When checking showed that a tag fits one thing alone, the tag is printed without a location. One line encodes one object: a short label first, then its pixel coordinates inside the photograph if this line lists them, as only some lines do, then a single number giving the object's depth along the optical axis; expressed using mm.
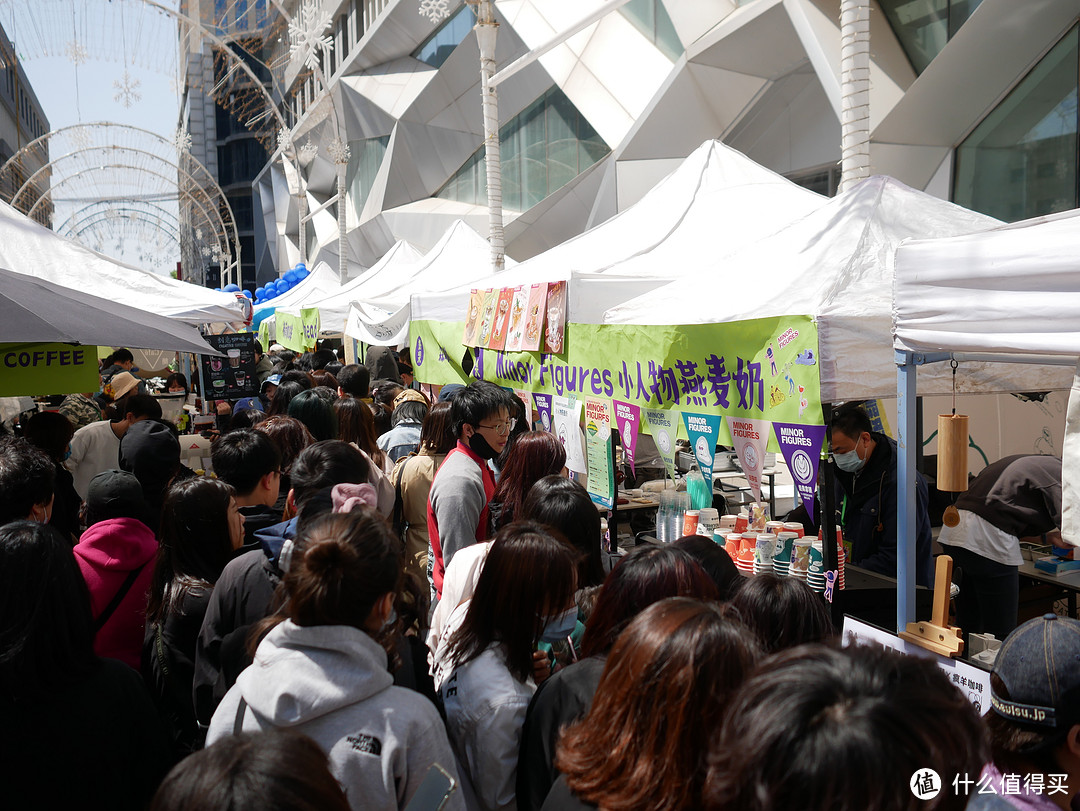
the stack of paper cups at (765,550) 4266
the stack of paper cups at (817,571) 3979
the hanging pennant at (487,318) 6766
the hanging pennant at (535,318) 5816
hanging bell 3160
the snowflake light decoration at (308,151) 26844
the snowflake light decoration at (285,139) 24531
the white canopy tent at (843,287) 3568
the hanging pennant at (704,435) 4223
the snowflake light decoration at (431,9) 12875
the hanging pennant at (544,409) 6051
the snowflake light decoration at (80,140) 32000
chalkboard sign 10281
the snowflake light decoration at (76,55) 15906
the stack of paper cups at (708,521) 4734
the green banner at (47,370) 5188
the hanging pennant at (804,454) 3533
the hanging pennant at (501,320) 6438
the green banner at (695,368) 3625
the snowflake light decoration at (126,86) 18203
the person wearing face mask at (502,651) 2277
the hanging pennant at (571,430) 5555
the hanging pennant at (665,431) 4562
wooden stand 2957
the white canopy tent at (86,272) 6605
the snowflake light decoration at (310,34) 16969
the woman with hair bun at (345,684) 1858
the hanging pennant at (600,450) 5289
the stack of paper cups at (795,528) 4355
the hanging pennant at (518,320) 6102
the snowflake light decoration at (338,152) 20688
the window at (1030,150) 9617
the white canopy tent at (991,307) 2385
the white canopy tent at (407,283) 10773
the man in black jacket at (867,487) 4543
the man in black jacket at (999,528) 4602
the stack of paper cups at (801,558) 4099
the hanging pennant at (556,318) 5617
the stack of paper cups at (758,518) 4841
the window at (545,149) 20047
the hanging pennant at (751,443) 3891
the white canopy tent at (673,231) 5680
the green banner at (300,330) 13891
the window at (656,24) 16712
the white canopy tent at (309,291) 20188
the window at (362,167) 31116
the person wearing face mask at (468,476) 3949
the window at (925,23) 10664
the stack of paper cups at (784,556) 4199
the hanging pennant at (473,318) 7133
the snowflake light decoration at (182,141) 31859
